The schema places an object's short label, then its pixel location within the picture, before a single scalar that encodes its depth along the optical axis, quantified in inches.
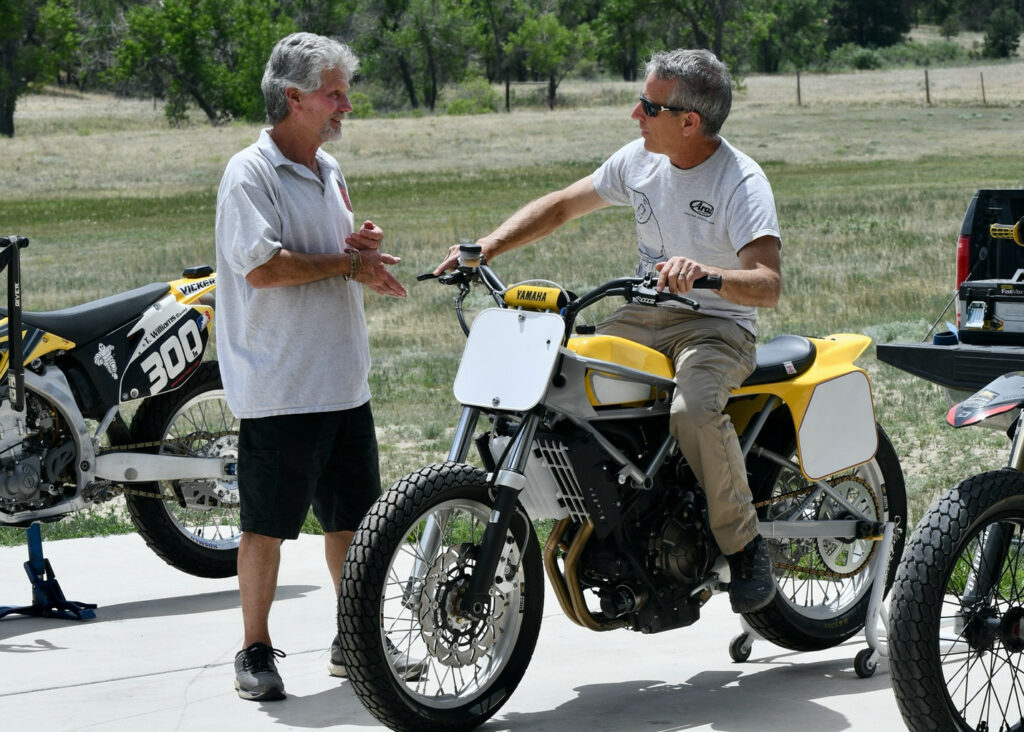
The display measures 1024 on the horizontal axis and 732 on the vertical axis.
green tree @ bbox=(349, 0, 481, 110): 3969.0
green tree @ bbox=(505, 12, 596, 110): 3937.0
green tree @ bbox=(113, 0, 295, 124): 3617.1
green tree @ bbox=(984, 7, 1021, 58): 4296.3
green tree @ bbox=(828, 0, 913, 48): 5201.8
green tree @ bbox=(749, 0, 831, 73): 4596.5
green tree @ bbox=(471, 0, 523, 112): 4421.8
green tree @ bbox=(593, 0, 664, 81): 4269.2
